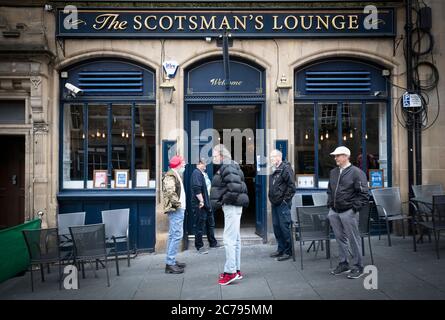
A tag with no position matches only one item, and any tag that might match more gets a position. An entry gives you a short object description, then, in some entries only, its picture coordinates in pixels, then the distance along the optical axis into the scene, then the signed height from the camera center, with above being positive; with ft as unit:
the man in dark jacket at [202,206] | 27.48 -2.57
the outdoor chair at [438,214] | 23.98 -2.78
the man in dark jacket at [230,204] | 20.08 -1.75
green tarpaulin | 21.67 -4.47
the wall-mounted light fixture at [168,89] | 28.48 +5.46
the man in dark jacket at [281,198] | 24.50 -1.80
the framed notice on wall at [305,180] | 30.78 -0.93
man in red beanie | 22.20 -2.00
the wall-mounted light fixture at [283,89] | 28.81 +5.50
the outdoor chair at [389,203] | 28.27 -2.50
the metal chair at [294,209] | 25.38 -2.59
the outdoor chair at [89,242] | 21.38 -3.82
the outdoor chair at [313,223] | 23.17 -3.13
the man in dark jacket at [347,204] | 20.30 -1.80
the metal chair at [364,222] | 22.66 -3.03
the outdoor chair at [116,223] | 25.39 -3.35
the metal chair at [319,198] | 28.02 -2.07
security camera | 29.43 +5.69
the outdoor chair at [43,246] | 21.26 -4.01
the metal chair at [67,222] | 25.22 -3.22
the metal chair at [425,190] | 28.73 -1.62
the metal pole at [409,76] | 29.60 +6.51
